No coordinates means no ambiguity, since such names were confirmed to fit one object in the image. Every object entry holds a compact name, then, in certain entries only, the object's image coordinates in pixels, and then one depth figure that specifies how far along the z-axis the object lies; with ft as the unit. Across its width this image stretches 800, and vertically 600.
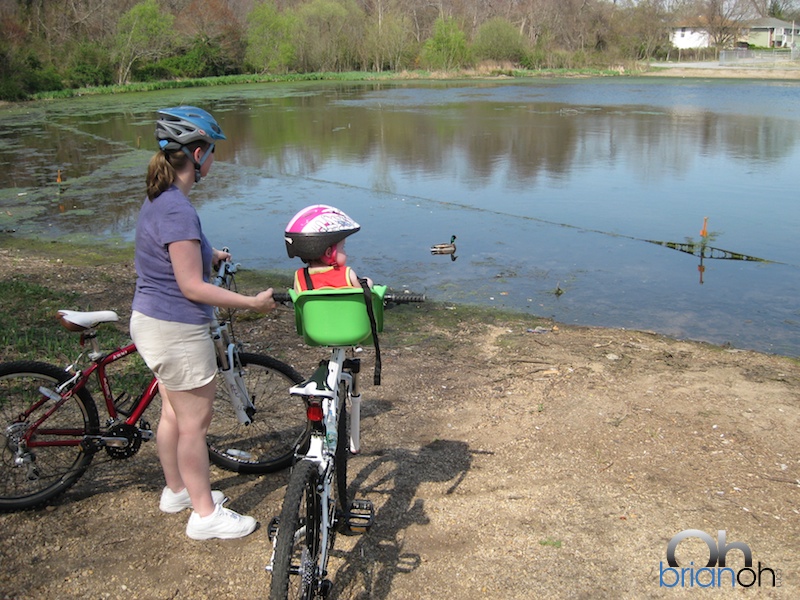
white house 321.11
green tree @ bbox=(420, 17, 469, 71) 238.68
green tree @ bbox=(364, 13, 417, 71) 240.53
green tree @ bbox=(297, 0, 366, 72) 234.99
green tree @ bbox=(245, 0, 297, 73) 226.17
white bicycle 8.72
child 9.83
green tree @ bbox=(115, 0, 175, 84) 185.37
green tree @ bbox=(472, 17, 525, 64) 242.58
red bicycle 12.12
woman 9.76
